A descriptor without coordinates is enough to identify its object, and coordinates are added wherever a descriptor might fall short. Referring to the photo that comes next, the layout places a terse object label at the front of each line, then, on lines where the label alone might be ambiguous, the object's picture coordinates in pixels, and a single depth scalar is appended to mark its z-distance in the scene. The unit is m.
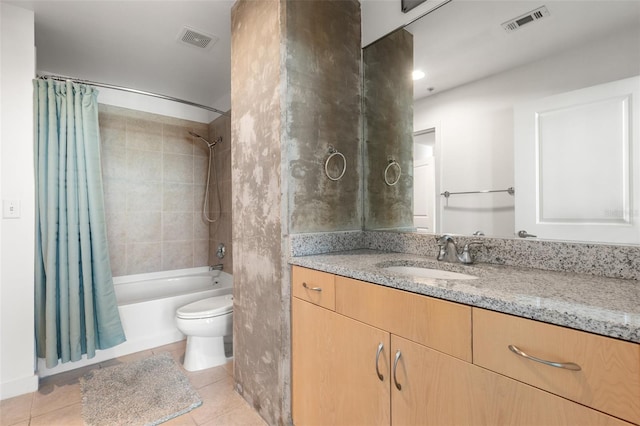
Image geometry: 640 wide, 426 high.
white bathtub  2.33
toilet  2.09
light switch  1.79
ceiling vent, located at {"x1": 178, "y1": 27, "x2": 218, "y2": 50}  2.11
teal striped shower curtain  1.94
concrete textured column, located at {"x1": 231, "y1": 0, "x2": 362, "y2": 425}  1.45
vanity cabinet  0.63
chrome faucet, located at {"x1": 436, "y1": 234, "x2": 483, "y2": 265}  1.27
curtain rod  2.03
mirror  1.01
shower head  3.37
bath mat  1.61
